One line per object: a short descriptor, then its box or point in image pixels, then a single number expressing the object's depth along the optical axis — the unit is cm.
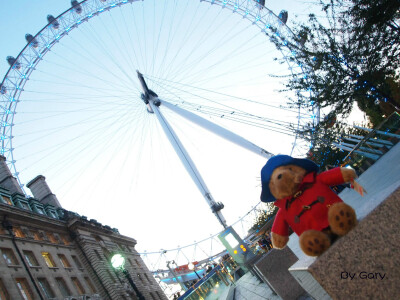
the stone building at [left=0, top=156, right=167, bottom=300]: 2072
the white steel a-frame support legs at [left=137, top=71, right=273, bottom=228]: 2422
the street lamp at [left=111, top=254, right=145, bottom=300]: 1246
